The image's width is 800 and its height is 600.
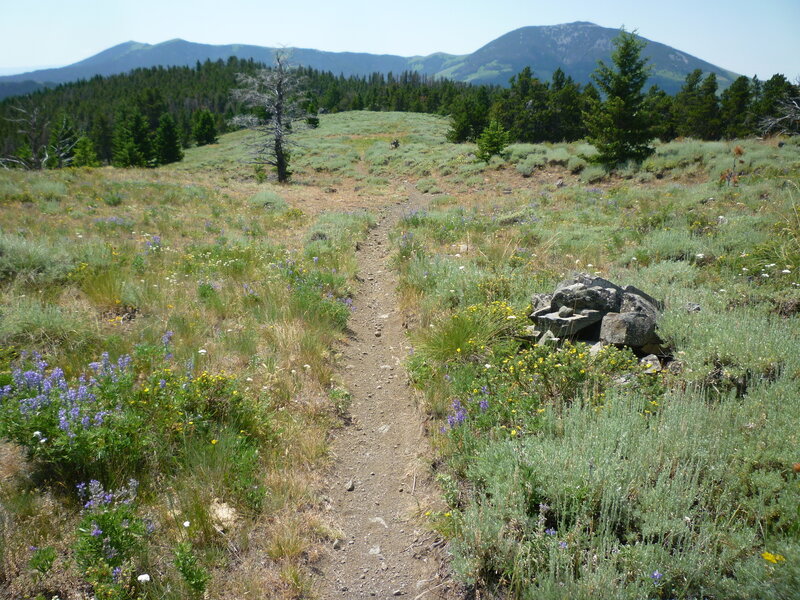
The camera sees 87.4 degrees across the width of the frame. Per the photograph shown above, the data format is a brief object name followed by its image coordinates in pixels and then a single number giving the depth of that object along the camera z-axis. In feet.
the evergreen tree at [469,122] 142.51
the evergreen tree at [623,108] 63.46
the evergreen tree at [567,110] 146.82
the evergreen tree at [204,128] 254.02
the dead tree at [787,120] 55.57
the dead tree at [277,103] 79.20
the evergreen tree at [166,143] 210.38
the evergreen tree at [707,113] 144.97
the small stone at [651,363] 14.20
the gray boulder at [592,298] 17.51
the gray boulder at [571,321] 17.08
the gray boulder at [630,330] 15.93
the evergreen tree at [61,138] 195.07
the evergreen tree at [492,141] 85.25
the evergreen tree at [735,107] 137.18
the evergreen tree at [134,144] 200.54
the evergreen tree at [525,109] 154.81
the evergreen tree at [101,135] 250.78
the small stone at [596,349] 15.56
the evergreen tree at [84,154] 193.57
